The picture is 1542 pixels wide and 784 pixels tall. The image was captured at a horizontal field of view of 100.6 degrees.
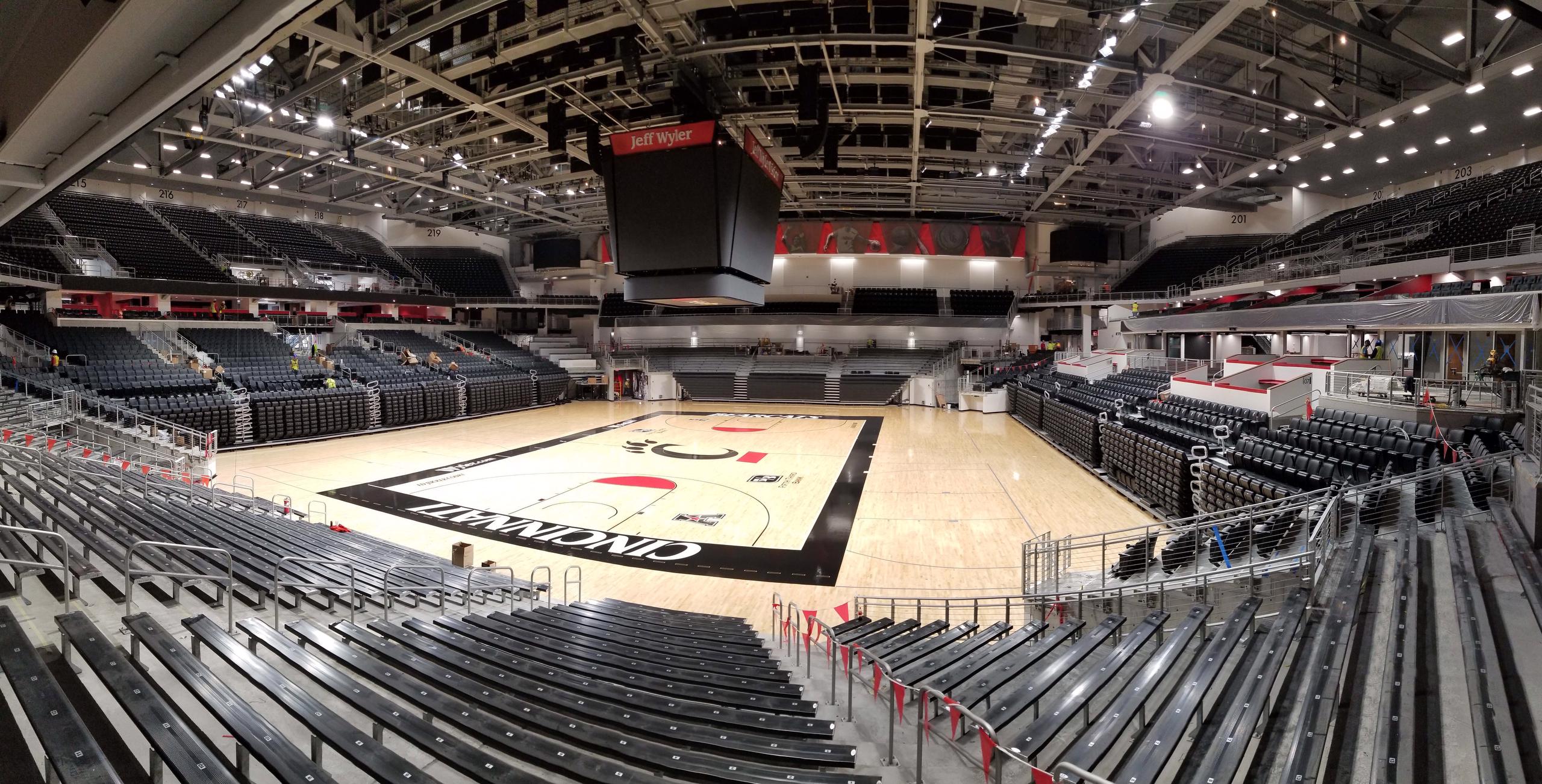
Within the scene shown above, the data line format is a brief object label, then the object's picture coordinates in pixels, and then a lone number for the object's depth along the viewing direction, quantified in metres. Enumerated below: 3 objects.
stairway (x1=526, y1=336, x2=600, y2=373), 36.00
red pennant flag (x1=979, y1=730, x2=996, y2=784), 2.97
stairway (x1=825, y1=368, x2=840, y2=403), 34.72
